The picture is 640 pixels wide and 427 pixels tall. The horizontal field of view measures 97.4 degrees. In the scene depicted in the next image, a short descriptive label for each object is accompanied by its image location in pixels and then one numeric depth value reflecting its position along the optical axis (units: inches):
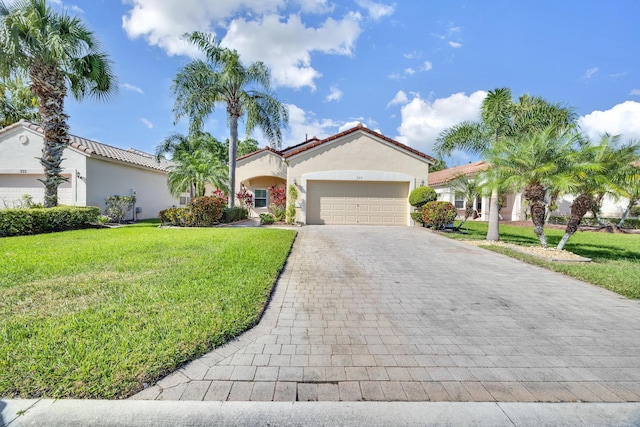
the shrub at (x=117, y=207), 601.9
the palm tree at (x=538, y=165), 334.6
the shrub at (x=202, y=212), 524.1
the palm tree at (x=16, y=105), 837.1
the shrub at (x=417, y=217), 577.3
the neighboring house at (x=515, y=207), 756.0
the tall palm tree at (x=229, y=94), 560.4
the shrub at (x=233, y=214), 576.9
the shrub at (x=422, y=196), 562.9
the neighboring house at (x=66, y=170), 585.0
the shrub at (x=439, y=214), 518.0
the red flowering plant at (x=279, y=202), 645.7
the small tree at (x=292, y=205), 607.5
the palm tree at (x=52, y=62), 412.2
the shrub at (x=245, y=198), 769.6
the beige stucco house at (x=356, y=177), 609.9
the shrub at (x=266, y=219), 618.6
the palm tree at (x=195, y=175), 669.9
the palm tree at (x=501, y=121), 422.3
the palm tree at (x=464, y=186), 556.1
